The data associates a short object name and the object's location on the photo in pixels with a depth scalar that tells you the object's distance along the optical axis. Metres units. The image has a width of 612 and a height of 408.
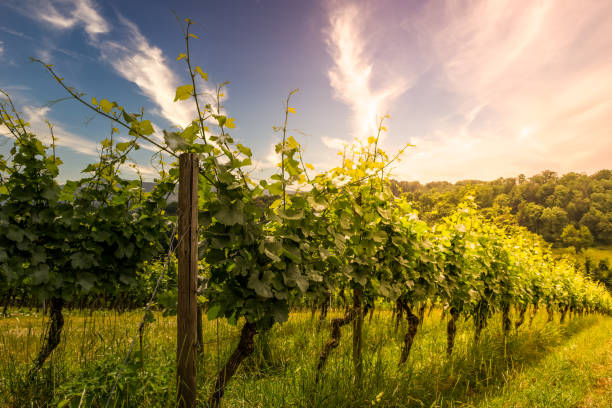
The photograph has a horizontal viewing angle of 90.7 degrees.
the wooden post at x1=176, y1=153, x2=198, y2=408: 1.95
